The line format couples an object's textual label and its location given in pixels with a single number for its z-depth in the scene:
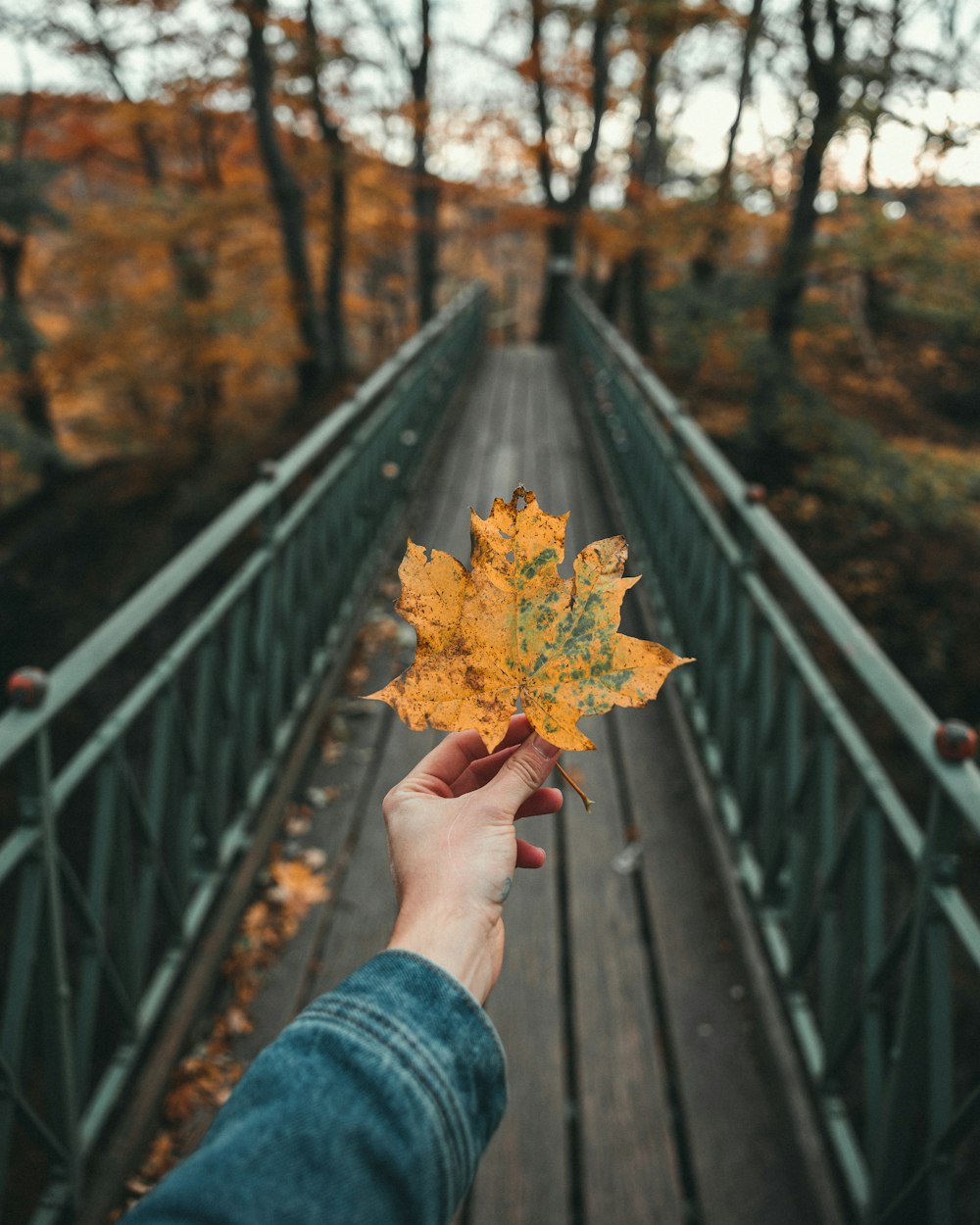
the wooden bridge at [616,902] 1.54
